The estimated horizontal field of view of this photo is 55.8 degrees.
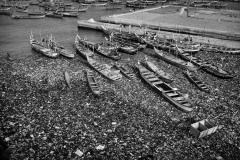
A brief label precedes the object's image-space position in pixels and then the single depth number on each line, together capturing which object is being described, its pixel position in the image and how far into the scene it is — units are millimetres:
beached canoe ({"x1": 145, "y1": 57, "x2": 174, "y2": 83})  28547
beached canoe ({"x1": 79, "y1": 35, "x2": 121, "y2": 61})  37588
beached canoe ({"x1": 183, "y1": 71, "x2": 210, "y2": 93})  27066
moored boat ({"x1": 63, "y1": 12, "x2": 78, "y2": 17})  74125
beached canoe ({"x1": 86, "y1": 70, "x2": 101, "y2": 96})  25078
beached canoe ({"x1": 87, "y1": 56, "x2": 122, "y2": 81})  29094
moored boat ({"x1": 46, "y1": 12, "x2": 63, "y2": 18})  72162
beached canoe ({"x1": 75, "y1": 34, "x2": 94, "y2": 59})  37597
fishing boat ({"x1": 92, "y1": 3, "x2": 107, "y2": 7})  99675
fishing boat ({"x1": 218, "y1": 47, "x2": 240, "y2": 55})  39825
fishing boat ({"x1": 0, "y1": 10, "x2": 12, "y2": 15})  72869
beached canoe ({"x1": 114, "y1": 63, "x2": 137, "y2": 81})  29981
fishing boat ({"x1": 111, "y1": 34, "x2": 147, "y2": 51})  41094
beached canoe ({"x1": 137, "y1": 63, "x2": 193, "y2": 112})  23047
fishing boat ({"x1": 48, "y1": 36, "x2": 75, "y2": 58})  36947
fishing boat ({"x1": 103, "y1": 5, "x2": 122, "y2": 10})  92275
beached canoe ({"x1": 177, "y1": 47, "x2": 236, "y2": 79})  30669
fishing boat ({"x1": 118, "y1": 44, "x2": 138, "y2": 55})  39156
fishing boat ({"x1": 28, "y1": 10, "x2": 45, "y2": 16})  73125
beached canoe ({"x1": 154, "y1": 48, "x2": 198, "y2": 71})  32791
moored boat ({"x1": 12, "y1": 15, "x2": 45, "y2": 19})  68500
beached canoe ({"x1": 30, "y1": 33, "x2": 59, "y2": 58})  36656
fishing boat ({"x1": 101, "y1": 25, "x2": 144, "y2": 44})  46762
